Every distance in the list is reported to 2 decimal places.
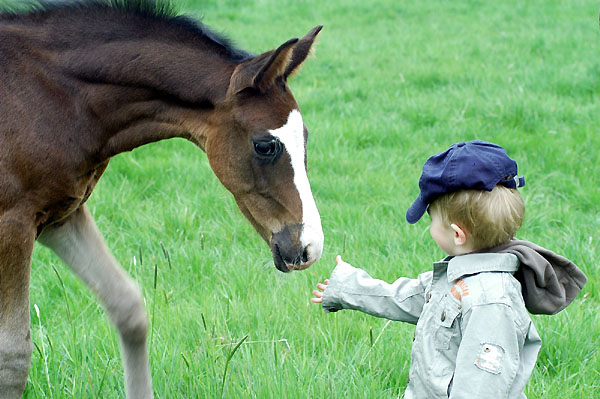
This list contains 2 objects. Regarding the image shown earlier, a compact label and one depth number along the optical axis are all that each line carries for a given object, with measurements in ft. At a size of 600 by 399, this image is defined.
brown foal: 15.60
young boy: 14.76
